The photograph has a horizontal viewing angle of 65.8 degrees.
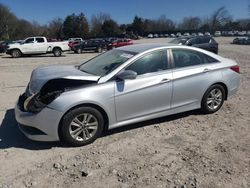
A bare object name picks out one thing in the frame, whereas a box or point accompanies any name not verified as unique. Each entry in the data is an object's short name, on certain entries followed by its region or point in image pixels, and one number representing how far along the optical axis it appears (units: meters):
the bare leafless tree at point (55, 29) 58.77
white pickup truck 16.74
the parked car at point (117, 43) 22.42
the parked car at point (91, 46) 21.01
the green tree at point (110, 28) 63.24
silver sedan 3.06
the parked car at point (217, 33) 65.58
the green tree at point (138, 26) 73.01
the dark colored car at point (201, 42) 12.81
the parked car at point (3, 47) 18.66
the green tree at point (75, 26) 57.39
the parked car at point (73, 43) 21.22
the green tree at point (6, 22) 49.01
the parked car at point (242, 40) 32.78
